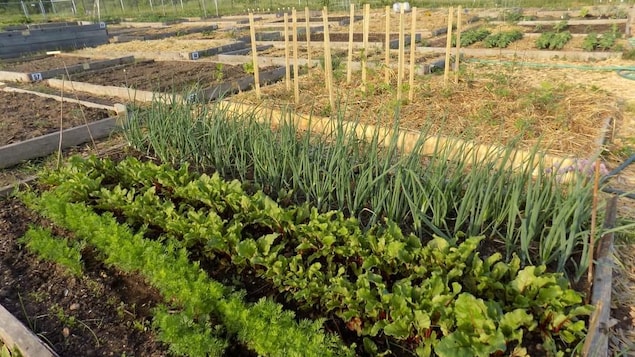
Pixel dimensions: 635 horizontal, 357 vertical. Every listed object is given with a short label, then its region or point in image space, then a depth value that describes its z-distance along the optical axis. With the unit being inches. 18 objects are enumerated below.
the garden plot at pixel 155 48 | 370.0
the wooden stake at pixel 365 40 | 203.6
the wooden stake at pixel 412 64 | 198.7
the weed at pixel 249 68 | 285.4
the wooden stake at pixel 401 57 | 189.6
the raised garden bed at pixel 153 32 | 534.6
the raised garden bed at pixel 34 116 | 189.8
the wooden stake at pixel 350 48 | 211.7
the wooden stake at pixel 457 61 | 225.2
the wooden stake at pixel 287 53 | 207.5
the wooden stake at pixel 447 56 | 217.3
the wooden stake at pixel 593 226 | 70.1
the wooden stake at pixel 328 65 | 190.7
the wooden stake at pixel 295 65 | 202.3
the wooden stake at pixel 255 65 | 215.7
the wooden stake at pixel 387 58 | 190.9
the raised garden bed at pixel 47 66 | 303.4
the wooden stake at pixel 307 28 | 198.2
